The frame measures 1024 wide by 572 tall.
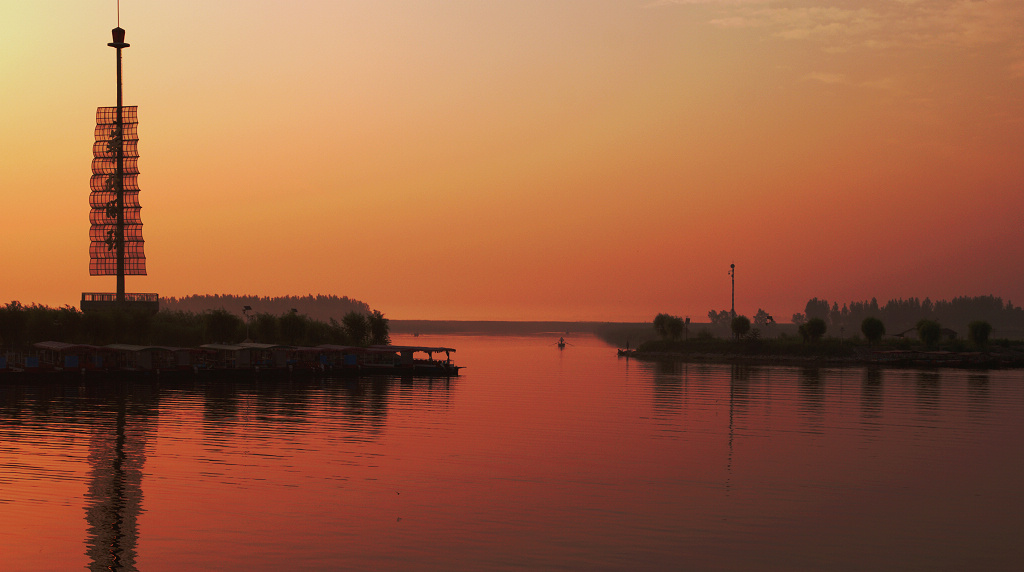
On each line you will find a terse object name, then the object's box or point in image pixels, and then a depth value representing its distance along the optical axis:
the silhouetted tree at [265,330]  149.38
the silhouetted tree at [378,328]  172.00
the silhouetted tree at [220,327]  142.88
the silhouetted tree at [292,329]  153.00
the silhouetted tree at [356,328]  167.62
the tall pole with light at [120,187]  151.62
